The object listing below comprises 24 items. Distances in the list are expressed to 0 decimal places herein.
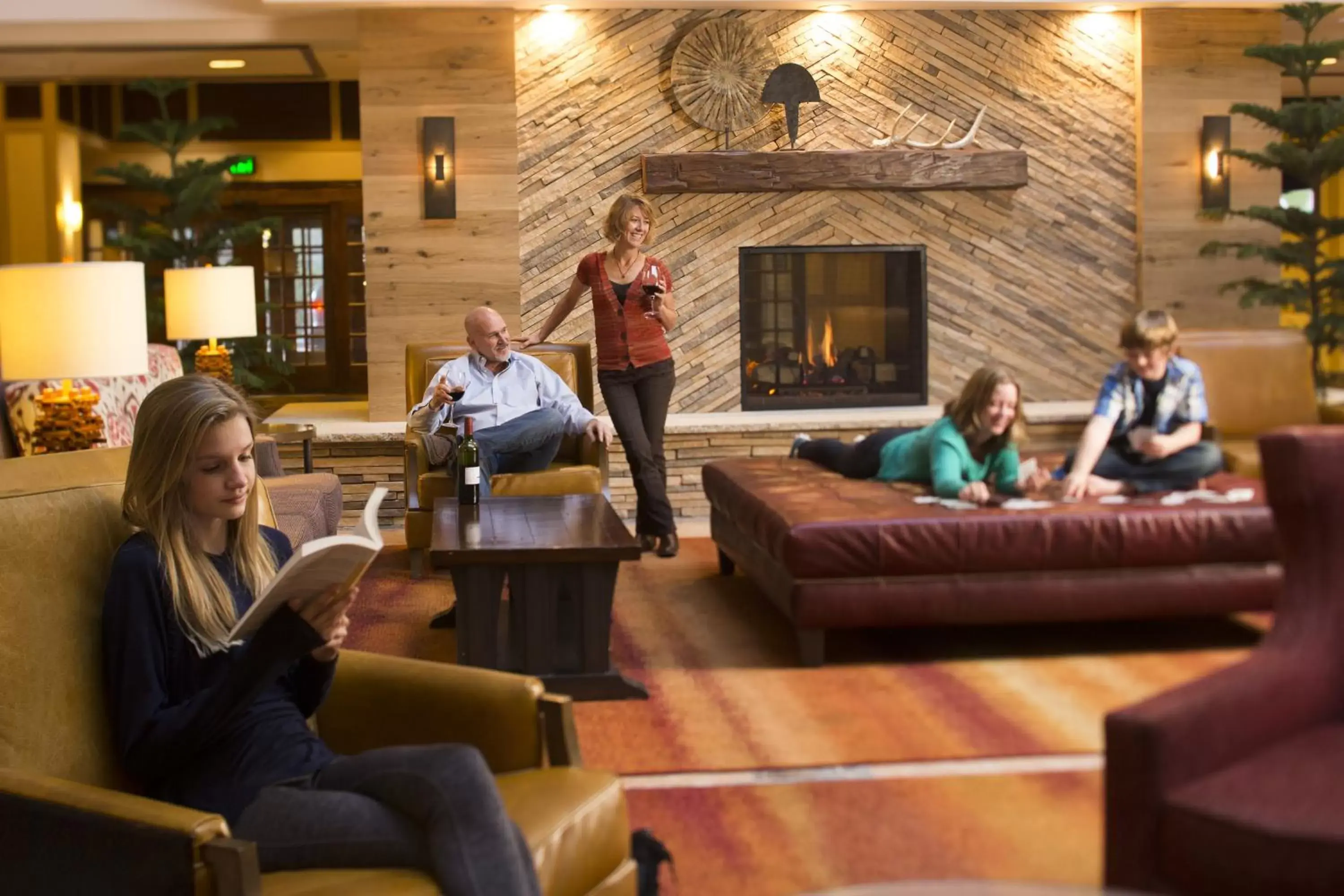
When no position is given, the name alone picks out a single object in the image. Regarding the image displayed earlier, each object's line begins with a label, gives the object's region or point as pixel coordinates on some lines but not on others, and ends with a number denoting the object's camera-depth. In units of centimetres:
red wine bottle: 463
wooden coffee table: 386
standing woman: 580
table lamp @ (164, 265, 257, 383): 610
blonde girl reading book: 183
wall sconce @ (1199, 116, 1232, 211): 760
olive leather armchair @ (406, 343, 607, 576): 541
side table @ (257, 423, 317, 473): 600
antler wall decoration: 742
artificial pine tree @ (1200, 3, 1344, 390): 722
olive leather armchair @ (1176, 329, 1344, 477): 621
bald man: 543
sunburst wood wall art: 730
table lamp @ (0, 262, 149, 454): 379
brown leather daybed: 411
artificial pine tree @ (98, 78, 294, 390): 912
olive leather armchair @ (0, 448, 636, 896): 169
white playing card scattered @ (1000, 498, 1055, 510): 424
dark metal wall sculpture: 727
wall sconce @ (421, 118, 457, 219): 721
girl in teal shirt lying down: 445
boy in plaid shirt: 472
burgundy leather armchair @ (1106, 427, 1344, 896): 190
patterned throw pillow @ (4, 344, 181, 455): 478
